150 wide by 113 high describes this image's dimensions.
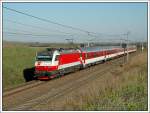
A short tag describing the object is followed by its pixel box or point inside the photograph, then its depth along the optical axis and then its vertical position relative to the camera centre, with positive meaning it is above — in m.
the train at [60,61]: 23.84 -0.40
